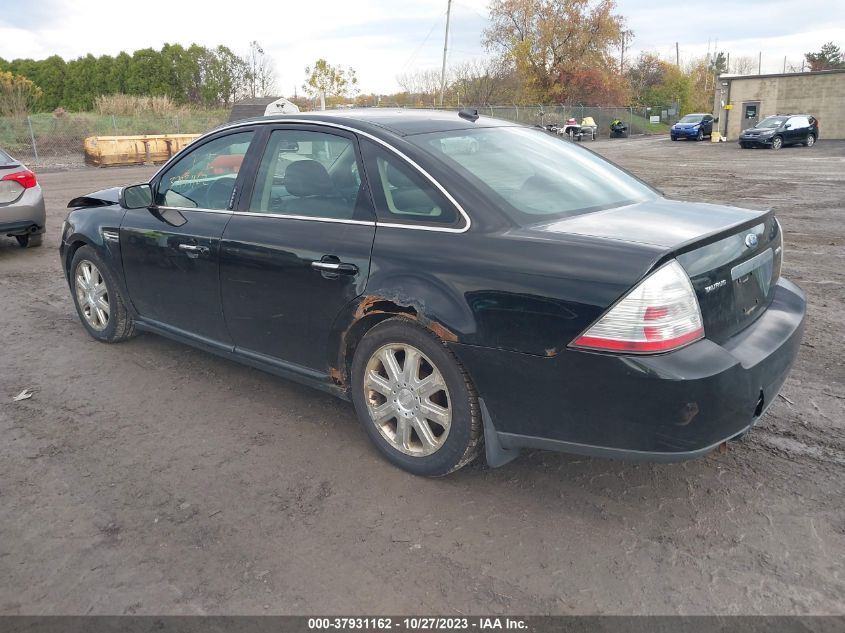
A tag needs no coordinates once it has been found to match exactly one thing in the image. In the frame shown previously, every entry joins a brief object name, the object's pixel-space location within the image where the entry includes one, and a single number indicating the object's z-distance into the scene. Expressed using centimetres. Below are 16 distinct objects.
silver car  897
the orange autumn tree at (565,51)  6450
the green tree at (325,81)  5466
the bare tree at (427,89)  5891
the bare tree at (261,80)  5350
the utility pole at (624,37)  7278
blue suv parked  4375
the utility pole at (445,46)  4538
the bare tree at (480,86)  6200
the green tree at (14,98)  3286
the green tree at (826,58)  7662
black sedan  270
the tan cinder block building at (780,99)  4072
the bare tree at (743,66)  11744
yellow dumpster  2691
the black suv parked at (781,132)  3344
